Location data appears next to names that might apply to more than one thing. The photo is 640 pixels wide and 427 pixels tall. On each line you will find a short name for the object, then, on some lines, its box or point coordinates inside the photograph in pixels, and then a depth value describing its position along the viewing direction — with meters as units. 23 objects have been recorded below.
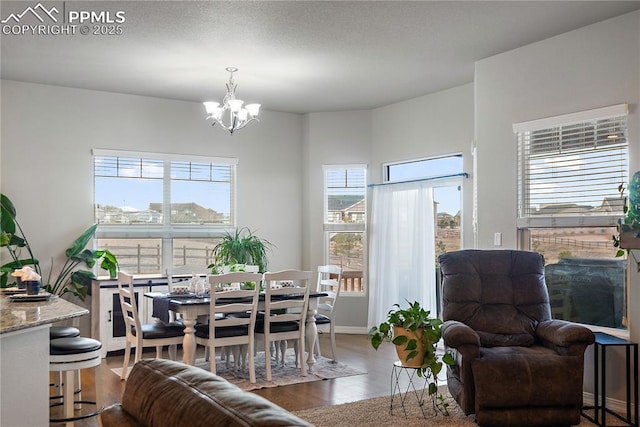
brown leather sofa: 1.17
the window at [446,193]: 6.99
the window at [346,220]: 8.16
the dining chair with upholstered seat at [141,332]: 5.18
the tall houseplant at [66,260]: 6.11
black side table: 4.11
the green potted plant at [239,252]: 7.49
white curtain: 7.24
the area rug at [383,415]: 4.14
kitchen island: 2.95
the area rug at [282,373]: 5.36
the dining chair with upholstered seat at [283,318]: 5.46
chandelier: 5.66
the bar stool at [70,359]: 3.65
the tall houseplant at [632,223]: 4.14
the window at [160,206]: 7.05
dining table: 5.18
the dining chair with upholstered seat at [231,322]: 5.12
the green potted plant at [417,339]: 4.08
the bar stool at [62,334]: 4.30
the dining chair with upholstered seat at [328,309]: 6.05
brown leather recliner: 3.91
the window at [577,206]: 4.66
